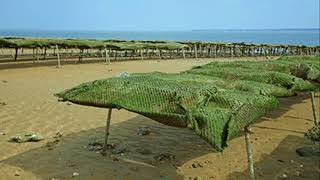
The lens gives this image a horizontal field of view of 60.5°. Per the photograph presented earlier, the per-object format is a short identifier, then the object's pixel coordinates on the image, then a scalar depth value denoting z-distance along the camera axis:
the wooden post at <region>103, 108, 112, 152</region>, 4.87
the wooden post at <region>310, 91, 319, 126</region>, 6.58
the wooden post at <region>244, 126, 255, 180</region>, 3.63
